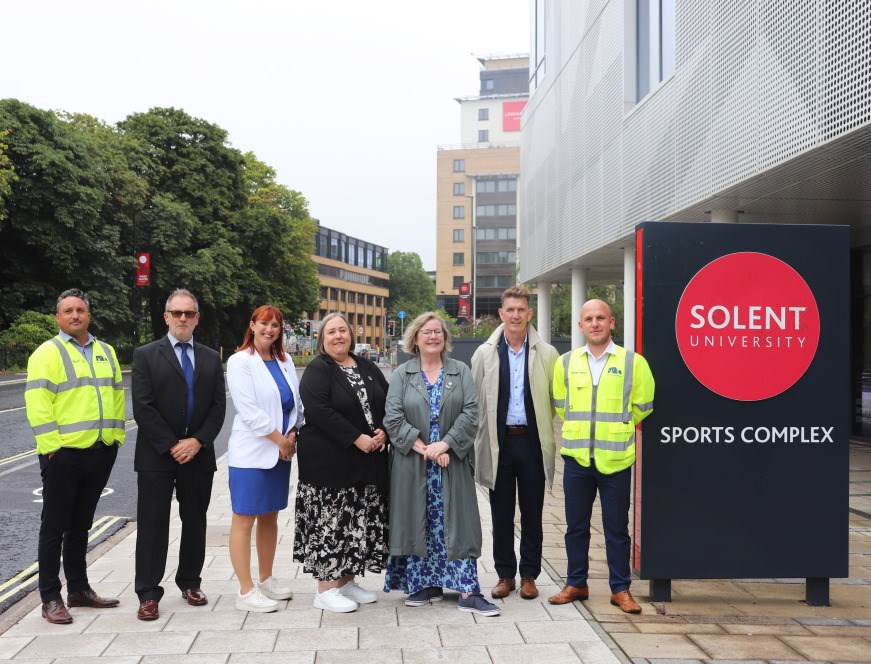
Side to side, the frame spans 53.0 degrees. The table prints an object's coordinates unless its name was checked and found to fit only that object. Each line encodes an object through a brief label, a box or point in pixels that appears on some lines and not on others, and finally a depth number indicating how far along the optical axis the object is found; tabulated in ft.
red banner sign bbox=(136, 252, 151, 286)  118.21
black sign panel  17.52
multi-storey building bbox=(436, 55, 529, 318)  325.42
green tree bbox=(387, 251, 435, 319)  415.70
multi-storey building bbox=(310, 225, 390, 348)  344.96
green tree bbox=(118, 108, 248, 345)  125.08
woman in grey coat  16.85
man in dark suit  16.83
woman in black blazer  16.83
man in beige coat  17.95
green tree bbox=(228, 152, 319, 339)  138.10
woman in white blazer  17.11
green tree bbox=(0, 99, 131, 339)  108.99
